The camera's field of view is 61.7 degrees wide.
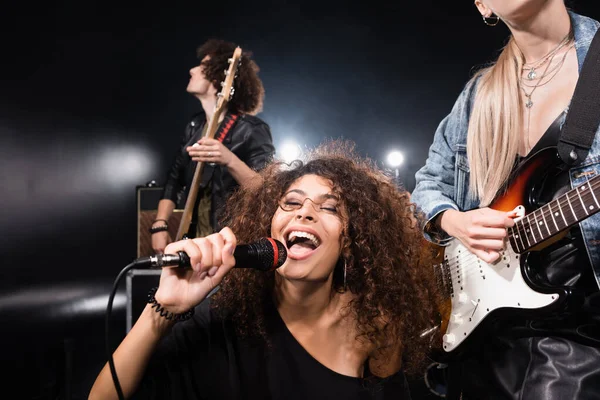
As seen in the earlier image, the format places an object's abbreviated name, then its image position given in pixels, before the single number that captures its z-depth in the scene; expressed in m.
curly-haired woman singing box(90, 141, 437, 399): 1.19
